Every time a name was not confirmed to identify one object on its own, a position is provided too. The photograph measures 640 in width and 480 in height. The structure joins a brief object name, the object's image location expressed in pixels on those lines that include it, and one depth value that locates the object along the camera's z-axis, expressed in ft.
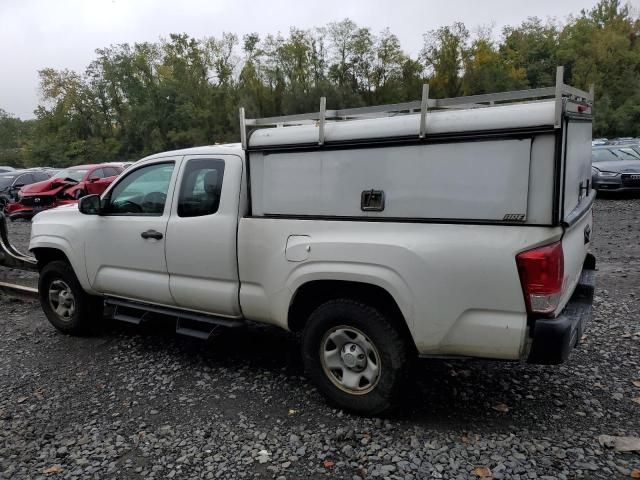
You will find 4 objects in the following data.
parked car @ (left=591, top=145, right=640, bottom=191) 51.26
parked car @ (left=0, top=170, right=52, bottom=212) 62.18
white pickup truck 9.99
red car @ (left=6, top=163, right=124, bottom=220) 52.34
